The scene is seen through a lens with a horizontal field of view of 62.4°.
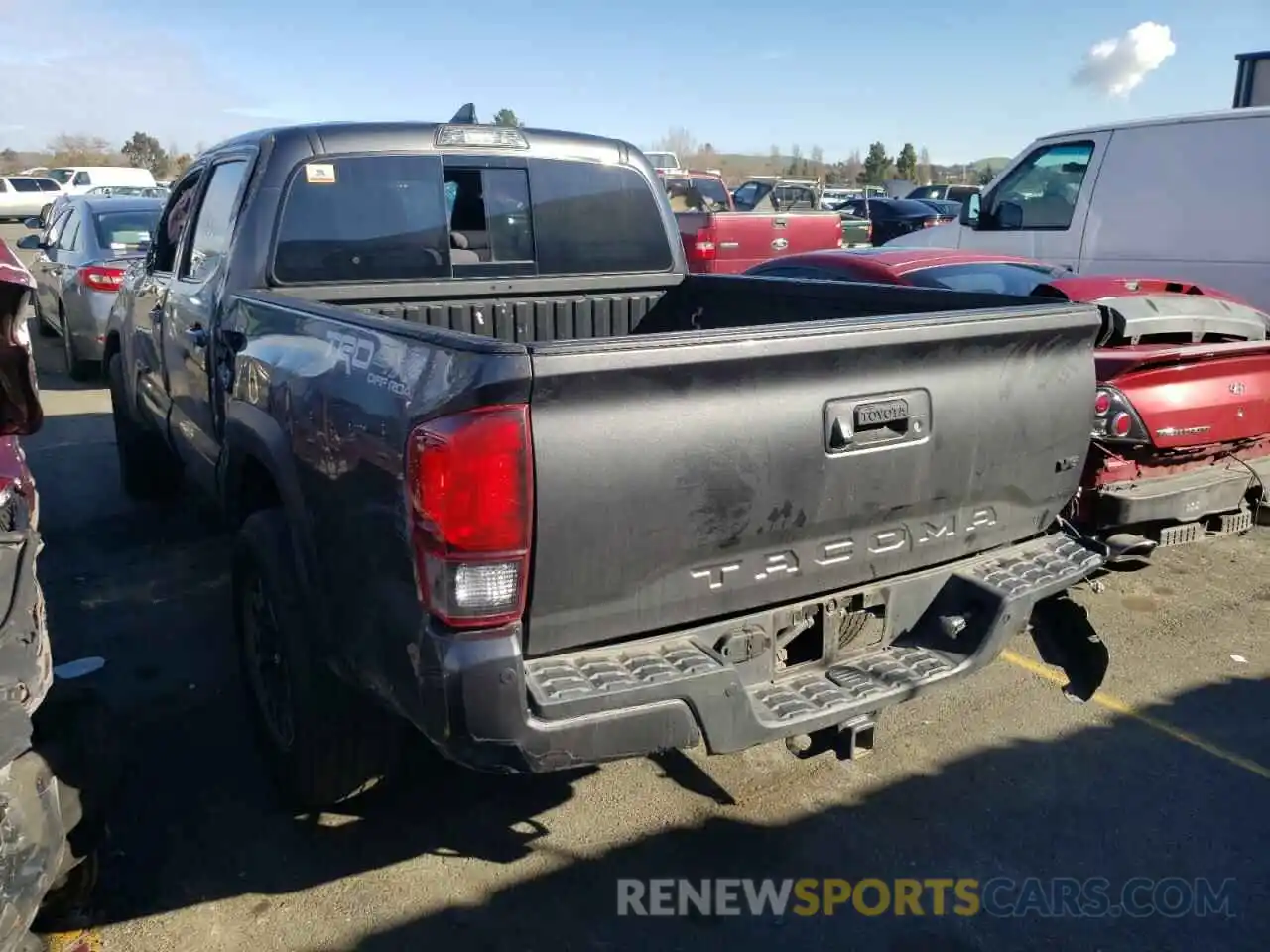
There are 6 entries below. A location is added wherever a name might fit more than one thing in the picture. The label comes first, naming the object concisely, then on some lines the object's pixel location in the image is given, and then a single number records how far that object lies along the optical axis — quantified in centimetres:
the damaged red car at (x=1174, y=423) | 454
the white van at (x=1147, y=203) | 739
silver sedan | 948
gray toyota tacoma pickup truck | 239
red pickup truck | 1441
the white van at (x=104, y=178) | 3198
